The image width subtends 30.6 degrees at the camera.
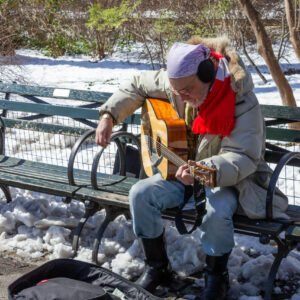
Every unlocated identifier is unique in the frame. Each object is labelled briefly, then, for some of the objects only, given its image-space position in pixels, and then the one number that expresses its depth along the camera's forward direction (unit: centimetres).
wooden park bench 317
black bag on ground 292
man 299
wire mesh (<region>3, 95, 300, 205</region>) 582
